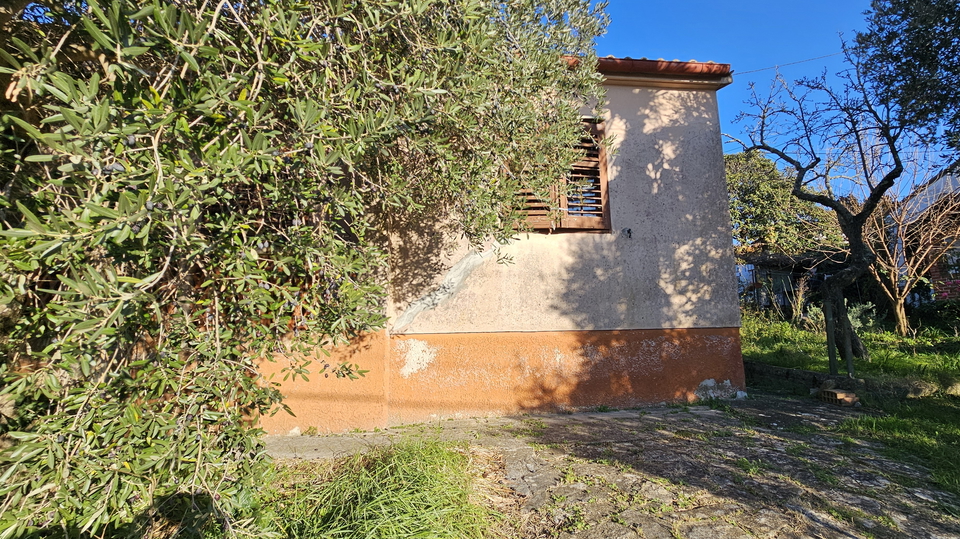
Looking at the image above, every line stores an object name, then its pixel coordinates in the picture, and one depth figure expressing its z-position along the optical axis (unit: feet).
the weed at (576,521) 9.12
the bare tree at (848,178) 20.12
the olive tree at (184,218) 5.18
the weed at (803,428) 15.42
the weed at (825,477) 11.11
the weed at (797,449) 13.19
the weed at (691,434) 14.73
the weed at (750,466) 11.83
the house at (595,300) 17.74
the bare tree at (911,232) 31.45
